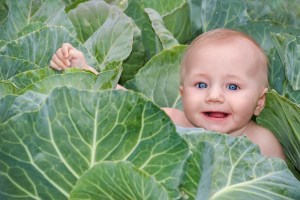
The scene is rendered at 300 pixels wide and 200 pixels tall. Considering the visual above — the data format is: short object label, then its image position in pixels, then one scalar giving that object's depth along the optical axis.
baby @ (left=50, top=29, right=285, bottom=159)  2.54
